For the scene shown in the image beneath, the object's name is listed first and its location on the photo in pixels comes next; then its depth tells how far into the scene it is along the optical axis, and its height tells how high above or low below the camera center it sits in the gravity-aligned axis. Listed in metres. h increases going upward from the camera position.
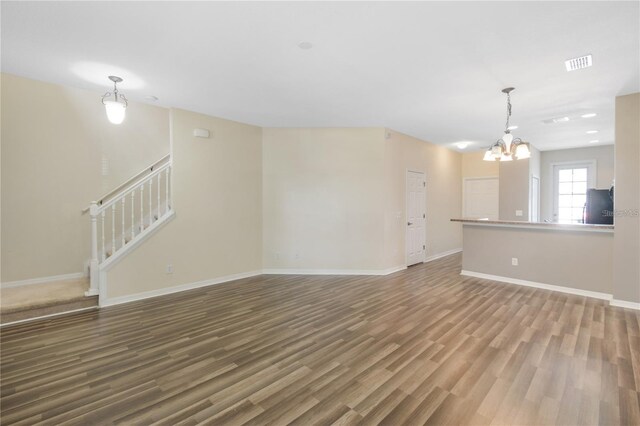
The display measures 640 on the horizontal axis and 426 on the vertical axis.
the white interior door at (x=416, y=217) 6.41 -0.15
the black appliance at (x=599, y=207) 4.98 +0.07
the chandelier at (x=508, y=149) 3.68 +0.81
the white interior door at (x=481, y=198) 7.87 +0.36
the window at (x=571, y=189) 7.43 +0.59
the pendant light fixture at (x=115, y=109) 3.41 +1.21
